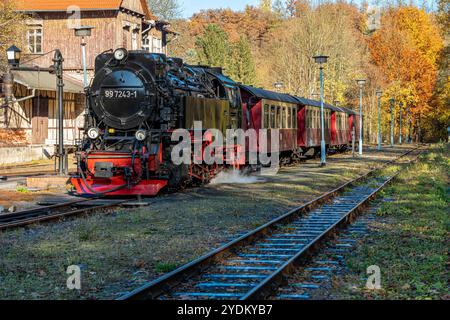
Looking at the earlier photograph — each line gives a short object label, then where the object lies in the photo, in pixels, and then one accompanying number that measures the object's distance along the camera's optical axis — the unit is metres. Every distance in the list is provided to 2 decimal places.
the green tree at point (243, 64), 62.69
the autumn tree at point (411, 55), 63.38
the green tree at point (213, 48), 60.81
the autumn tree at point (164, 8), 66.06
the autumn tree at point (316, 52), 56.31
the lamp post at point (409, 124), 64.69
